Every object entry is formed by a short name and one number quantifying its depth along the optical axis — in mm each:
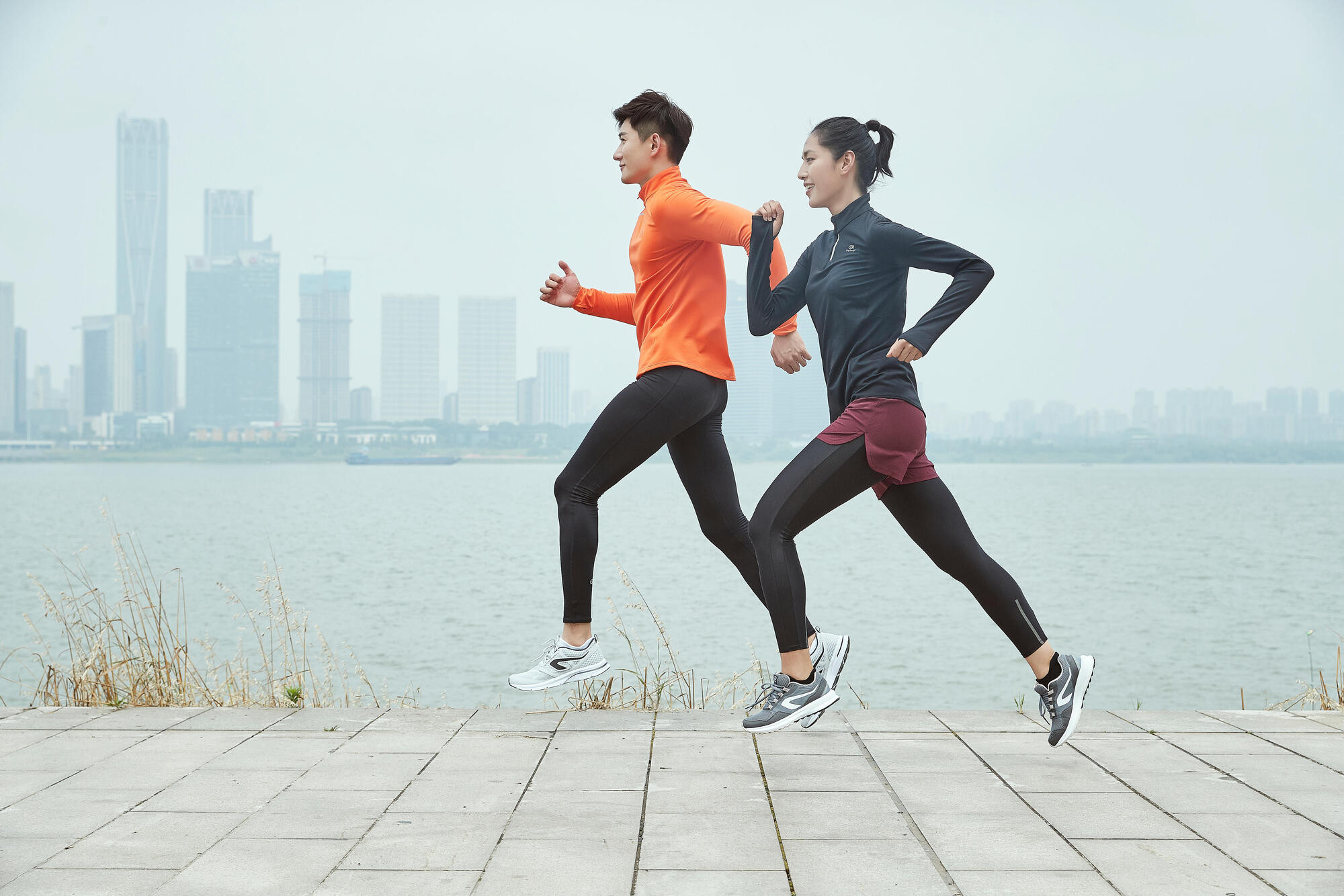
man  3869
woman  3471
